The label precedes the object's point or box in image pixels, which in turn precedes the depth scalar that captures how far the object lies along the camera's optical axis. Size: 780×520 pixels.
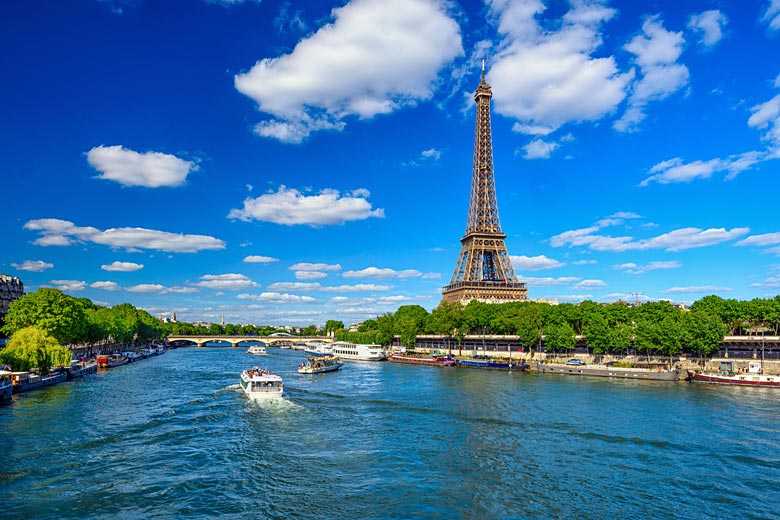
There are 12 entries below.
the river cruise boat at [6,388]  44.44
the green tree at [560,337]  88.56
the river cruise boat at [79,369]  67.12
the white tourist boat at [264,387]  49.72
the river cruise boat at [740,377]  60.88
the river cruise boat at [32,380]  50.12
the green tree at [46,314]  74.81
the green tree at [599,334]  82.94
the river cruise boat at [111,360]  87.66
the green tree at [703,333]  72.75
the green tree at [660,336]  74.31
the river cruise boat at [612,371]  68.44
